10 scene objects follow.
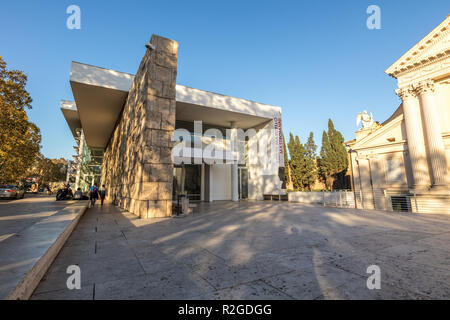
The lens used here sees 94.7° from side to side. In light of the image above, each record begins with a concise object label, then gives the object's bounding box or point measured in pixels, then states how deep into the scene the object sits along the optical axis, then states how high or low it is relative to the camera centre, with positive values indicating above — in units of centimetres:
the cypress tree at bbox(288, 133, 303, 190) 4072 +422
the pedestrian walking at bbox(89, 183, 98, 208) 1402 -41
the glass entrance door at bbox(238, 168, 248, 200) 2410 +25
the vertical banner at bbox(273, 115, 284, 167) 2287 +525
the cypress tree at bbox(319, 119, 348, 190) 3859 +466
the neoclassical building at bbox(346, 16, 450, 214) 1402 +339
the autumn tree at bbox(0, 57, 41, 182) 1636 +499
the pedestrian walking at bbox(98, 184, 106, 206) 1488 -41
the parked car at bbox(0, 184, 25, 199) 1961 -38
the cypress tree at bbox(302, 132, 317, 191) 4012 +240
